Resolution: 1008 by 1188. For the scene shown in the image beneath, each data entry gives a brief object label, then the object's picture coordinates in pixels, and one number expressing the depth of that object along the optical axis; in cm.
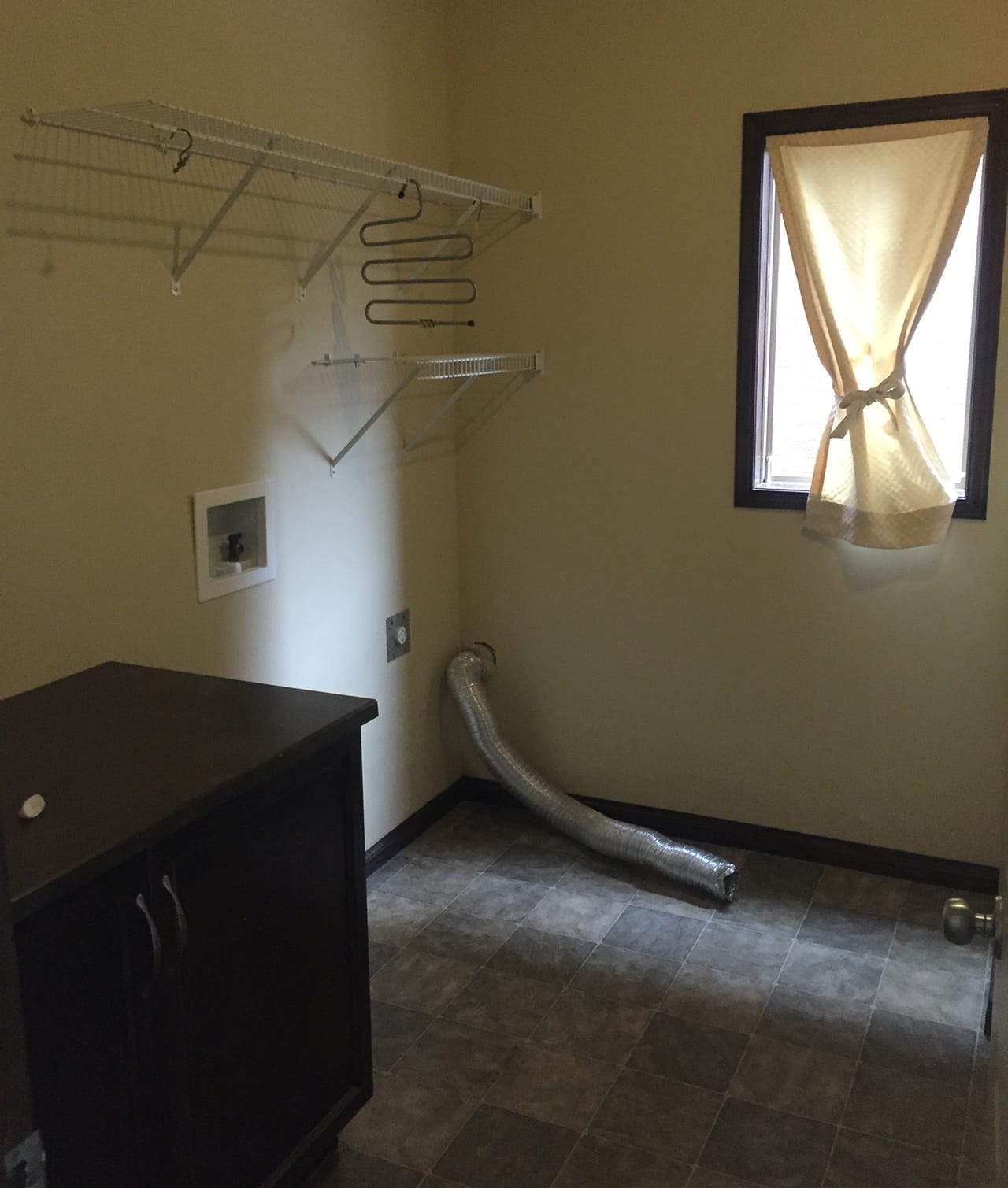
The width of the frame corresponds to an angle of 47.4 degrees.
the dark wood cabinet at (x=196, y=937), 140
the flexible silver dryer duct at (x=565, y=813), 301
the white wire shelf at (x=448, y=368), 278
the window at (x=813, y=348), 272
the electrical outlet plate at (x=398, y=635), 320
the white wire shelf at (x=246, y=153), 194
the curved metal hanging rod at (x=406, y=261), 276
